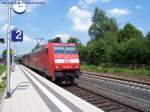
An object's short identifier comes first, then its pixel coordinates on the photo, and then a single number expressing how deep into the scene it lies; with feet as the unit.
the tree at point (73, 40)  373.40
